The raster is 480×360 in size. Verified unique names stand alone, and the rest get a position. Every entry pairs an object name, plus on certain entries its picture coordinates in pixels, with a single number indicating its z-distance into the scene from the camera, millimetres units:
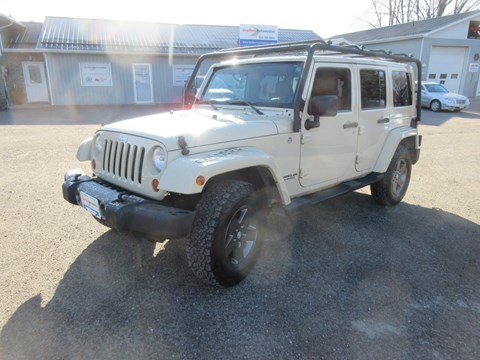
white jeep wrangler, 2838
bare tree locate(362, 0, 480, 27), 37500
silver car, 17891
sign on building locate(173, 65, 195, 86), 20109
